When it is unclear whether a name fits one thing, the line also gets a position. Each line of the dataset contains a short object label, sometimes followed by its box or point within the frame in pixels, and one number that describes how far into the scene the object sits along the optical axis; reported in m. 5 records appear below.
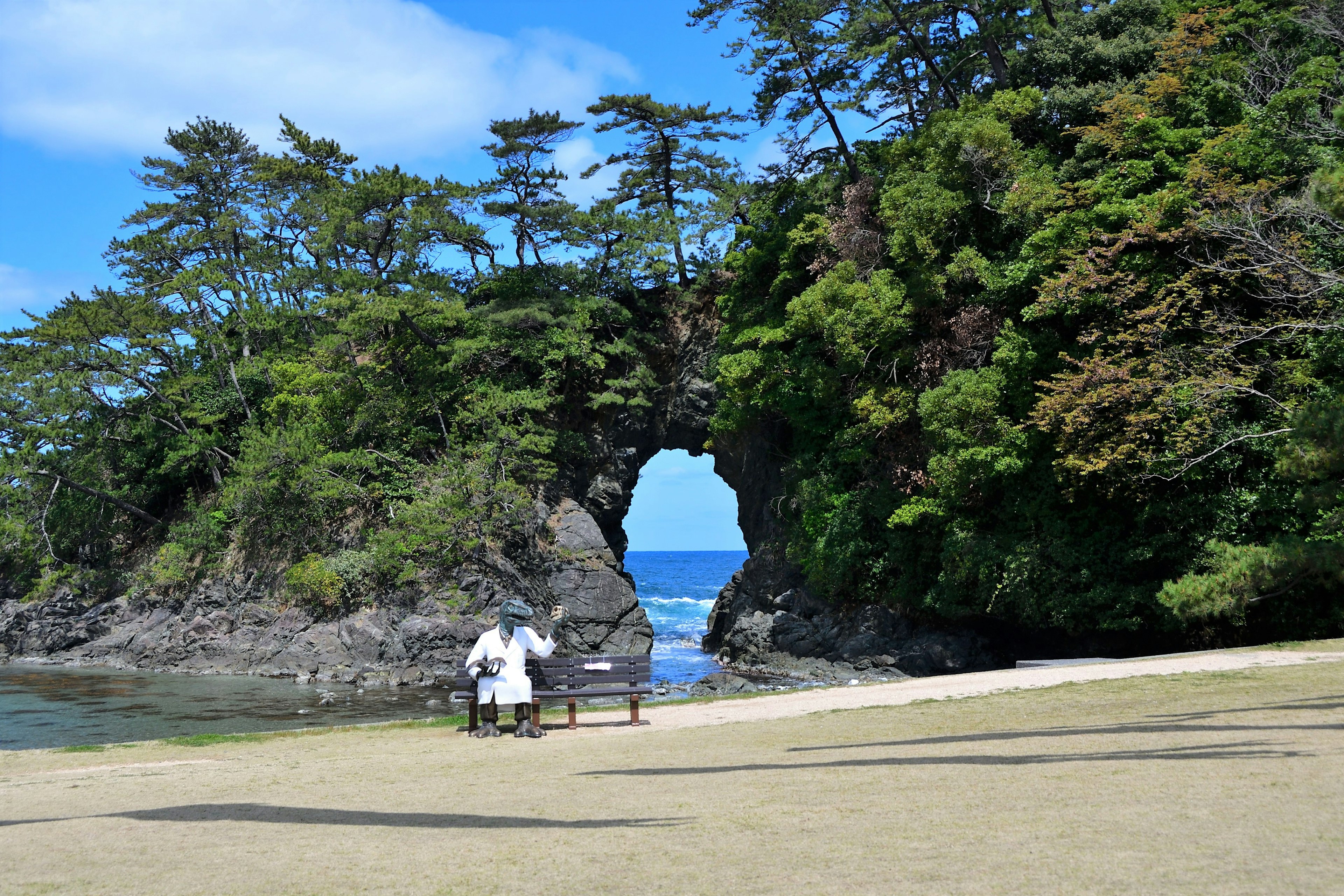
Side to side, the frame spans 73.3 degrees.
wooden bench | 11.63
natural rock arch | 24.06
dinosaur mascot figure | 10.94
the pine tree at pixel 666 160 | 33.84
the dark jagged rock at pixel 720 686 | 16.83
